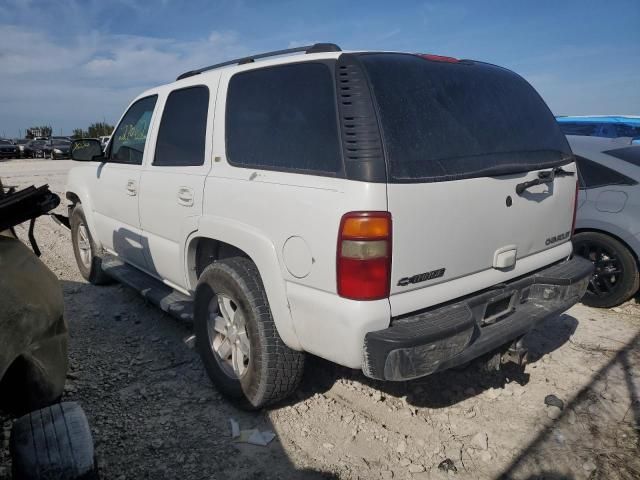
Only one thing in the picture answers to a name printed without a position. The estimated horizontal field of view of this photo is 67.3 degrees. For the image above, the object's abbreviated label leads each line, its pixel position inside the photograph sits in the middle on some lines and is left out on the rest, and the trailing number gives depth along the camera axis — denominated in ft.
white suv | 7.04
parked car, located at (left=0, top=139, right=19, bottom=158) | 100.58
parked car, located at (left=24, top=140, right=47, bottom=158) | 105.91
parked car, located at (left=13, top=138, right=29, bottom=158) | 104.70
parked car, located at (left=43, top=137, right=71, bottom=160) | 101.62
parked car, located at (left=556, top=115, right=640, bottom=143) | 28.30
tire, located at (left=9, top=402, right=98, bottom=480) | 5.37
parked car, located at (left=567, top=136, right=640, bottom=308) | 14.73
